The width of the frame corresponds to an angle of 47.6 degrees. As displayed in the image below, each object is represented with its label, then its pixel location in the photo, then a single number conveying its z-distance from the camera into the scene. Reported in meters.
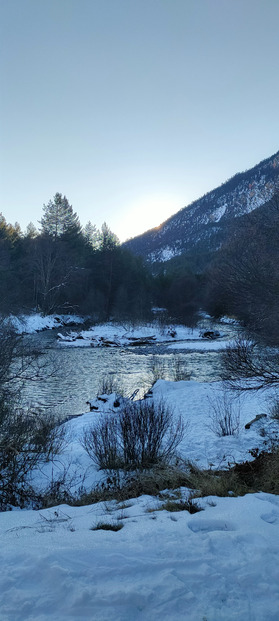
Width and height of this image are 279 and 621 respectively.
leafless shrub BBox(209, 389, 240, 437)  9.08
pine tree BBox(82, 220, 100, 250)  64.95
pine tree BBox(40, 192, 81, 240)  48.47
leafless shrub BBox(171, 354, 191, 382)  16.12
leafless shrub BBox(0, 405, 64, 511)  4.96
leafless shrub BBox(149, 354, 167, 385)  16.61
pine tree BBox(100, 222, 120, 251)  54.06
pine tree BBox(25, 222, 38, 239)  55.58
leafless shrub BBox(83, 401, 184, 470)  6.56
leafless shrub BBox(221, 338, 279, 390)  7.35
